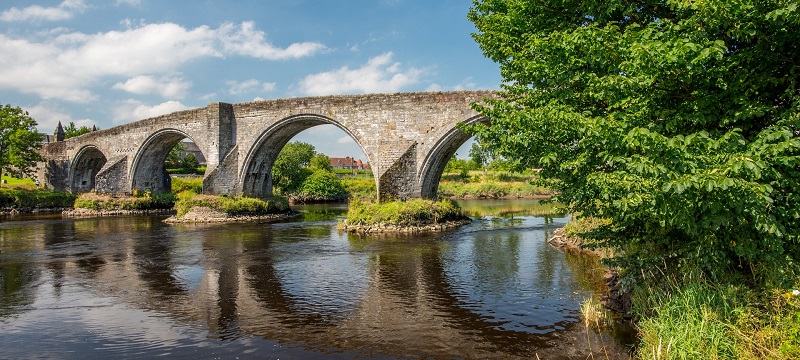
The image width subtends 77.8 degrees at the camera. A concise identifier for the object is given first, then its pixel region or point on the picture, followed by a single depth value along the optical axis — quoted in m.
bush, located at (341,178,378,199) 46.28
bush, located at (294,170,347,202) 43.44
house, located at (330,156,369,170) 108.71
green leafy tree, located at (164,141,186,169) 58.03
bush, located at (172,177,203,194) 39.01
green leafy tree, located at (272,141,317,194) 43.62
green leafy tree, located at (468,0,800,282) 4.25
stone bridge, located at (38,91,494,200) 21.03
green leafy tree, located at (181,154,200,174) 54.53
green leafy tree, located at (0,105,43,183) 35.22
